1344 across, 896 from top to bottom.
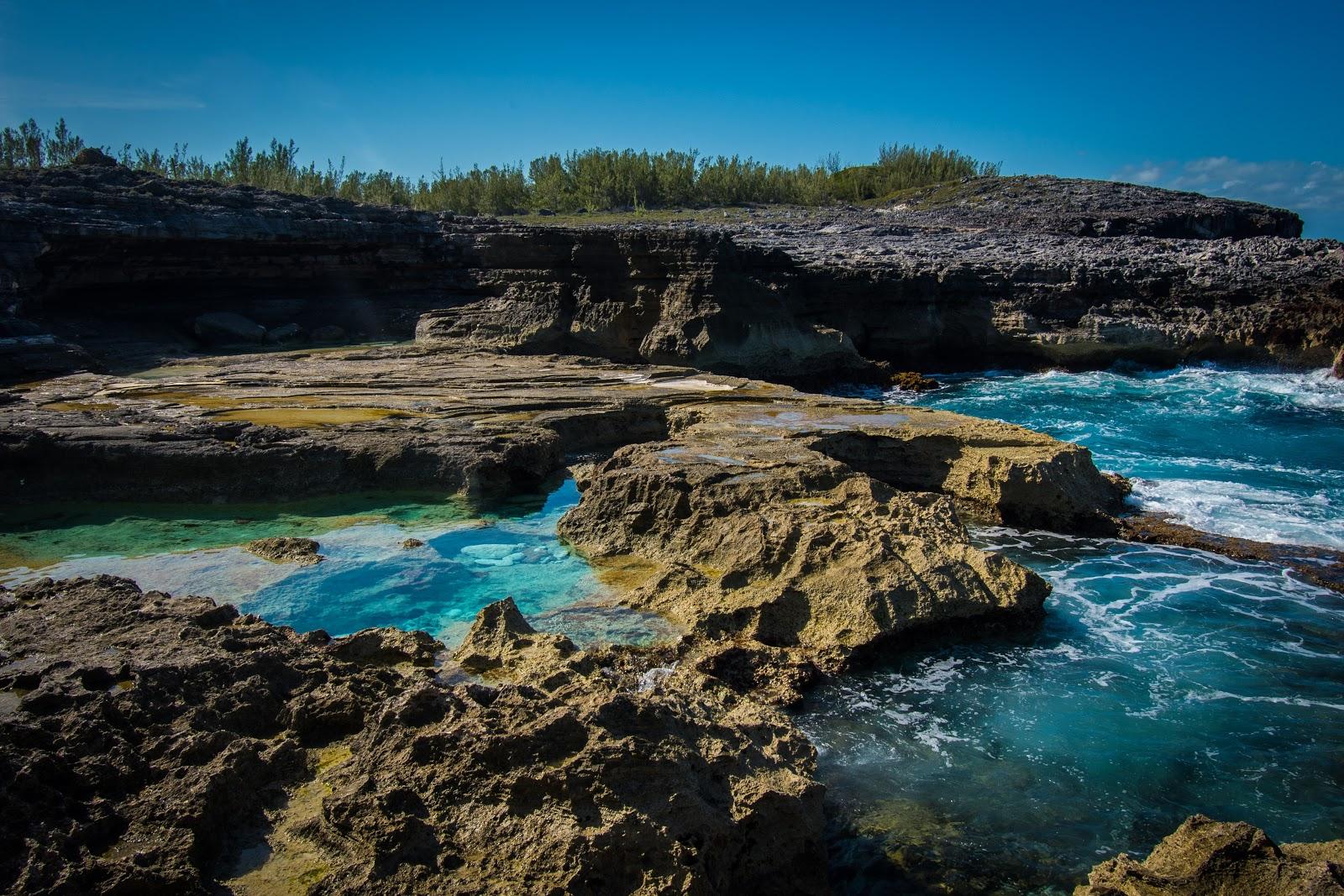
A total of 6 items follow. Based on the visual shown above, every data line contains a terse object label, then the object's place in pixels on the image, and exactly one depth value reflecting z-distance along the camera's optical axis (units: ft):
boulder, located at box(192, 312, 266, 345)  73.67
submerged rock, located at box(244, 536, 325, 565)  30.83
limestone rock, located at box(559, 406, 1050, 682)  24.08
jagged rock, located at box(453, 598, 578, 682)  18.34
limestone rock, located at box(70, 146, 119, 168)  87.15
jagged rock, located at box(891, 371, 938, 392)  79.05
